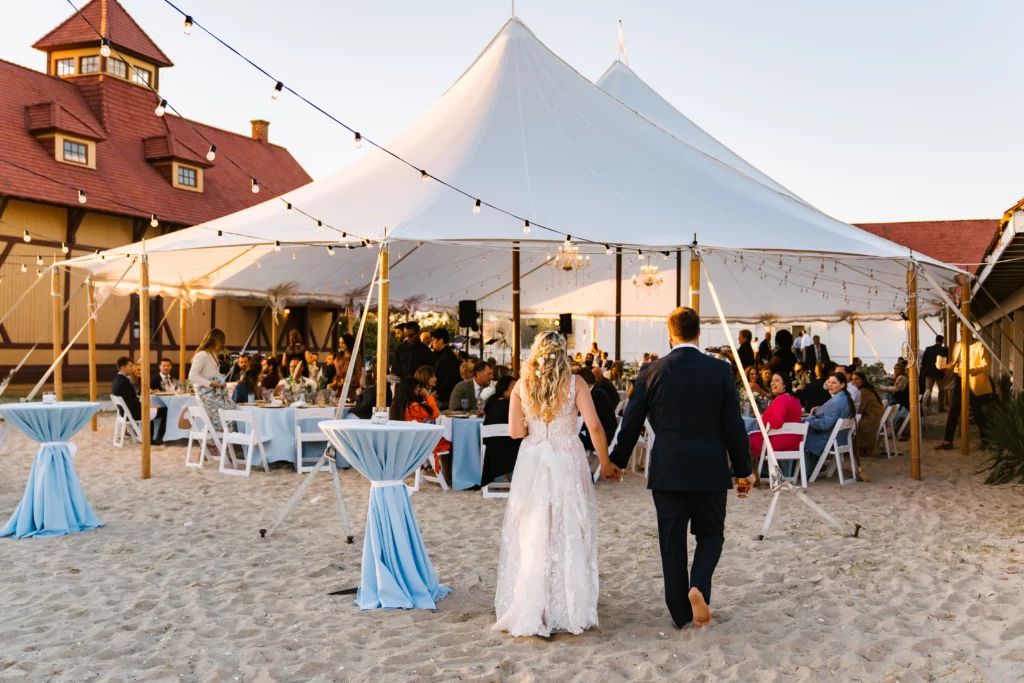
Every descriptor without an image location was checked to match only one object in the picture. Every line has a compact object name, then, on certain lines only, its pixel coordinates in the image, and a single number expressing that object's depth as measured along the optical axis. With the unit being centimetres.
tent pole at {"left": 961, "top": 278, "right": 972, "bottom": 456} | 878
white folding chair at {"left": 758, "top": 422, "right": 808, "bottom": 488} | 653
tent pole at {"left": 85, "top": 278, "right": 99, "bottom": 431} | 944
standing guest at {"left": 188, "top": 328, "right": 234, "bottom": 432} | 791
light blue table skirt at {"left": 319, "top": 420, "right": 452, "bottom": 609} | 379
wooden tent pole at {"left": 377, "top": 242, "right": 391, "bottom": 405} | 597
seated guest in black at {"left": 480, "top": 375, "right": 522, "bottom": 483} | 641
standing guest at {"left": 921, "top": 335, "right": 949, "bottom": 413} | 1270
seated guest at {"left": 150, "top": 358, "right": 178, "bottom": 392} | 984
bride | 338
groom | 330
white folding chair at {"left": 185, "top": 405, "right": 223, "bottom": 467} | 784
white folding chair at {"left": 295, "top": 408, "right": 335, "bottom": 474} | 761
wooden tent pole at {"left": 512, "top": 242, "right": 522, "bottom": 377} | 902
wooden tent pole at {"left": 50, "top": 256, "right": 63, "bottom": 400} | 900
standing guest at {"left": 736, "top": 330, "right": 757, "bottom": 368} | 1357
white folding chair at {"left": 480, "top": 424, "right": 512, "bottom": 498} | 627
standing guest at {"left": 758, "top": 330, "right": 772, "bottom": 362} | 1642
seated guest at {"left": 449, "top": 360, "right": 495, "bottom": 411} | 761
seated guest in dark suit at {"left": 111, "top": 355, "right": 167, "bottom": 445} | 882
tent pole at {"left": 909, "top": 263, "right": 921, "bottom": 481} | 740
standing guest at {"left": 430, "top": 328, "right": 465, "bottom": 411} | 865
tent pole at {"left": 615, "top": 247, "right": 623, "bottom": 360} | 1153
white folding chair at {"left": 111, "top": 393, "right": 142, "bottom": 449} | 888
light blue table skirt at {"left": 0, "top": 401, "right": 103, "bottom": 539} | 516
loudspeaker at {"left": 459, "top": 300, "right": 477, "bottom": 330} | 1362
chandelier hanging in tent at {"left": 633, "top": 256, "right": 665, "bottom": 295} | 1230
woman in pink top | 667
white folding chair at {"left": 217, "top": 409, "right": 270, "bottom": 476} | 735
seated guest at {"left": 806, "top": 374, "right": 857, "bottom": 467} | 700
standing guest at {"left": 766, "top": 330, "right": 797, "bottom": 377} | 998
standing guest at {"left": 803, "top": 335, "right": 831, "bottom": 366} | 1679
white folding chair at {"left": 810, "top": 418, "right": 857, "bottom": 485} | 686
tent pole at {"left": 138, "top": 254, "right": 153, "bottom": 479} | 723
